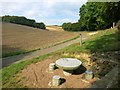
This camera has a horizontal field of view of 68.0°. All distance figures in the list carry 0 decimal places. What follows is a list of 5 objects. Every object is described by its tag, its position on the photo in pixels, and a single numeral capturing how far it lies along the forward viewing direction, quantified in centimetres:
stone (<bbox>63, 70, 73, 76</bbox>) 399
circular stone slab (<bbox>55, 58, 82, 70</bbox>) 391
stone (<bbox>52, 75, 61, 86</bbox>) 356
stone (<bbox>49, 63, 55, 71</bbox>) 421
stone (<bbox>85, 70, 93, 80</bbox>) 372
